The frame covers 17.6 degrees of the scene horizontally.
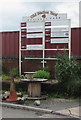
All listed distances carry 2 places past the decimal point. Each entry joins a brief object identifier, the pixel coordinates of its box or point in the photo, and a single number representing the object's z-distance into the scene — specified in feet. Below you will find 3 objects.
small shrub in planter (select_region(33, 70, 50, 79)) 41.09
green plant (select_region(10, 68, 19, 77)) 46.07
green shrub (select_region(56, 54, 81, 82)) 36.11
